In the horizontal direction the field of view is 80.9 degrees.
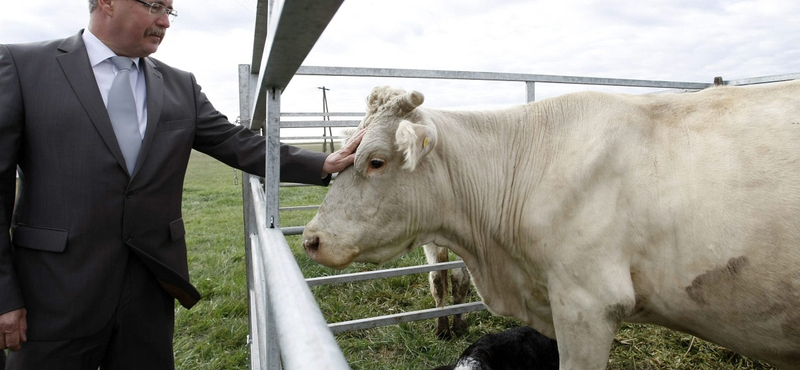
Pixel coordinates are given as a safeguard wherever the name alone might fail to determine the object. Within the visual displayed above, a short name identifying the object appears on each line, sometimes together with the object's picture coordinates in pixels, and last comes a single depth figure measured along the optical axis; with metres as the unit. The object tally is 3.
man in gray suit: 1.93
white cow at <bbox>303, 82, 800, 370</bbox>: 2.24
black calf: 3.35
